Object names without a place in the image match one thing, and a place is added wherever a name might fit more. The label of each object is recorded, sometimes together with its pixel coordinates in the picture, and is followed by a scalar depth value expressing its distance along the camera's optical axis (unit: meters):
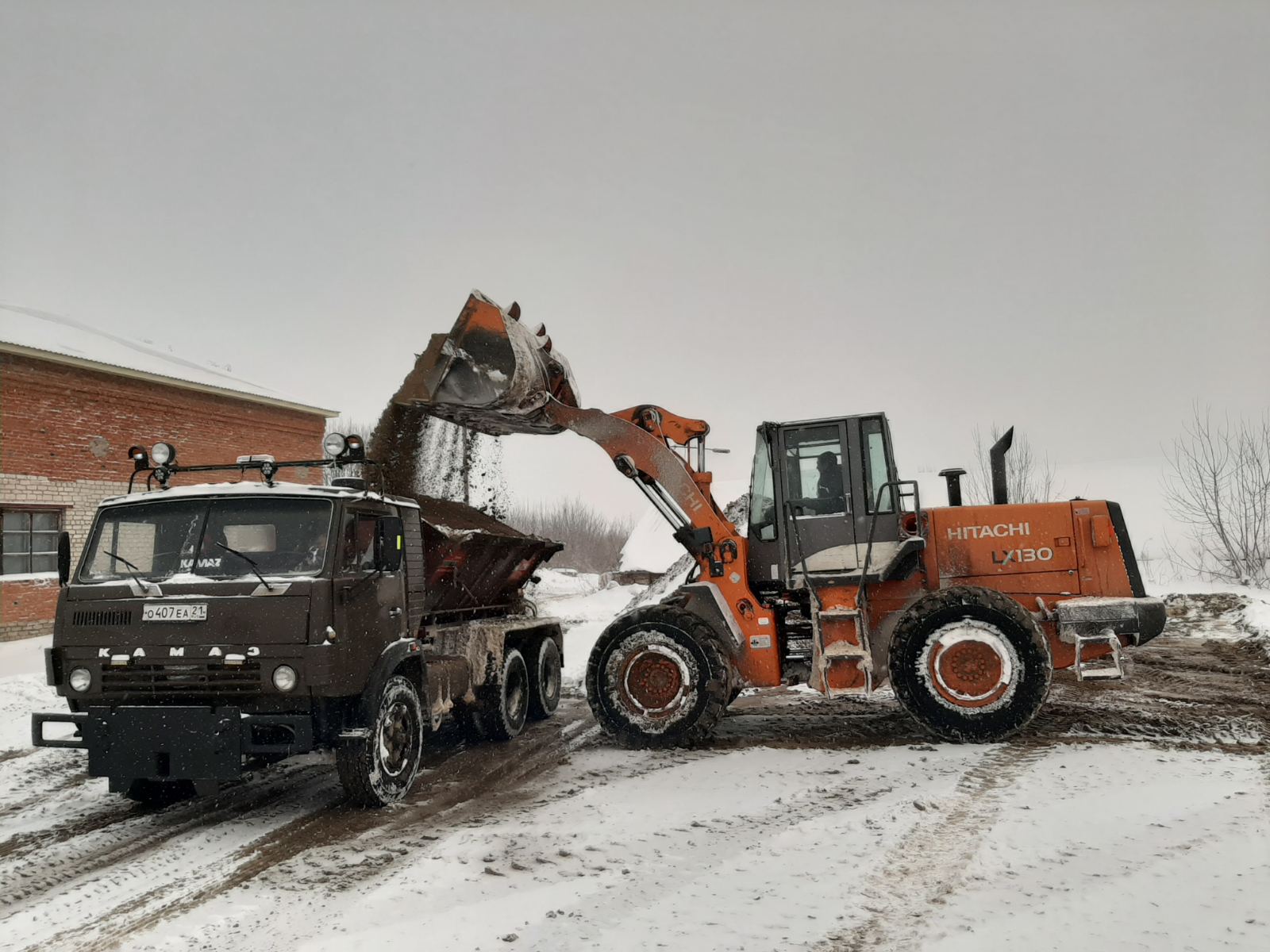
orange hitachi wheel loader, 7.87
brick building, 16.47
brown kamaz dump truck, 5.82
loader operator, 8.50
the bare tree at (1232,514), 24.33
